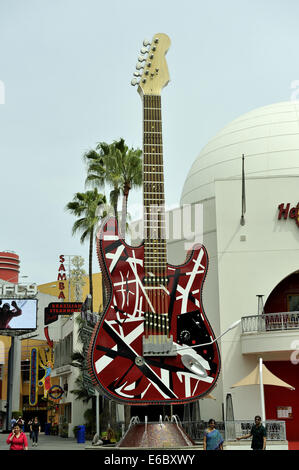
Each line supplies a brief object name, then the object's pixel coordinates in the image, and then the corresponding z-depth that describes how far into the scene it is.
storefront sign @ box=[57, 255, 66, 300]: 57.28
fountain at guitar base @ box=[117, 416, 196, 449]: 16.88
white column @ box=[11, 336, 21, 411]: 56.09
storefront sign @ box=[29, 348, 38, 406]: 56.47
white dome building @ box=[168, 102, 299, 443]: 25.53
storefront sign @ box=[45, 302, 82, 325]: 44.84
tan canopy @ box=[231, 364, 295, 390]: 22.70
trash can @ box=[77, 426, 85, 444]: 33.41
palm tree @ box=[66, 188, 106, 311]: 34.34
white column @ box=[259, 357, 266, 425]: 21.52
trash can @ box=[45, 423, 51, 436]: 51.28
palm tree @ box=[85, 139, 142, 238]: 30.03
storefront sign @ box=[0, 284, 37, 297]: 53.66
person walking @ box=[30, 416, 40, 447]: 31.20
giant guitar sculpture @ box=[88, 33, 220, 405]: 17.34
